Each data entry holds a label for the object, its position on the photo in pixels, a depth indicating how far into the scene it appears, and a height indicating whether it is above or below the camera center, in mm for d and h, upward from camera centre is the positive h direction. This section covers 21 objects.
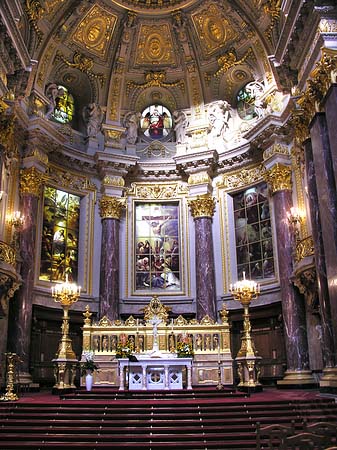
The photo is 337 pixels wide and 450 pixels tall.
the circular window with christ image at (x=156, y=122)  25000 +11828
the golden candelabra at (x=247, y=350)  14916 +656
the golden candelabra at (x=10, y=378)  13180 +11
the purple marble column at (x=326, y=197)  12289 +4196
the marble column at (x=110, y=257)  21000 +4789
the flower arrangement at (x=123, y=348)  15250 +831
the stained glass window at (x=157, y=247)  22594 +5510
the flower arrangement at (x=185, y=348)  15531 +781
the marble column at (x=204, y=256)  21062 +4787
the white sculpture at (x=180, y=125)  24188 +11303
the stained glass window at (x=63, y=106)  22750 +11720
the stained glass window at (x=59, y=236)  20562 +5615
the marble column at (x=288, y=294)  17078 +2612
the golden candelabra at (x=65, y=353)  14880 +685
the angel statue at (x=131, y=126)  24078 +11268
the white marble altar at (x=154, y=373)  14734 +52
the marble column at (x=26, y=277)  17094 +3398
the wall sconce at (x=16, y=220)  17875 +5280
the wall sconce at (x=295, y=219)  18391 +5230
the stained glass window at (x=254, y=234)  20705 +5556
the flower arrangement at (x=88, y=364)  14664 +347
